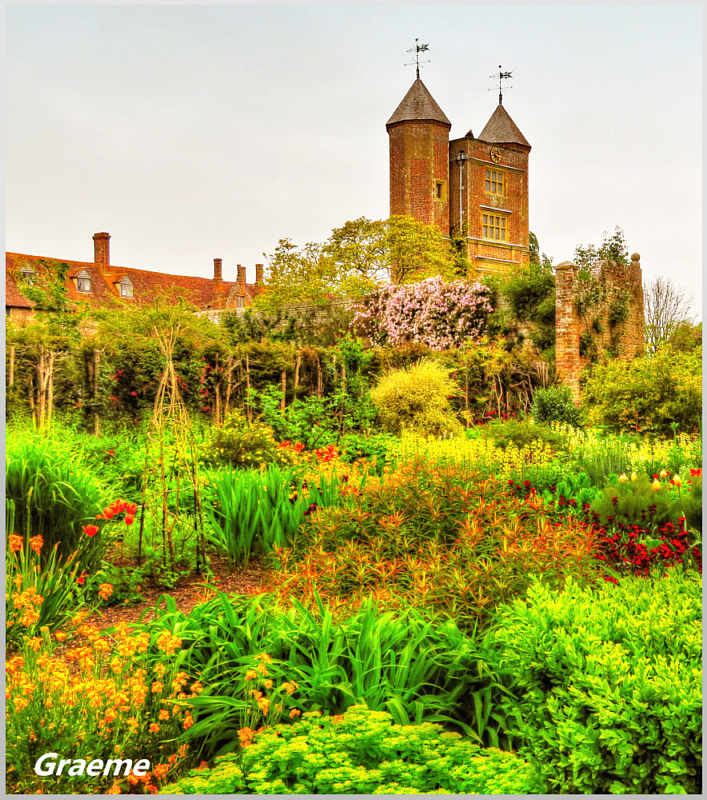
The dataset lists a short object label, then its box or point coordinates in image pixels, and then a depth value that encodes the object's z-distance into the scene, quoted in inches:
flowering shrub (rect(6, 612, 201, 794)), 96.0
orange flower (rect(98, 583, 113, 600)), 131.1
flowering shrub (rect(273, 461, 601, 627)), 127.8
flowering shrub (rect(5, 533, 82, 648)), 127.9
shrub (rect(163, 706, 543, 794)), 84.4
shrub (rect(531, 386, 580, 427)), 438.0
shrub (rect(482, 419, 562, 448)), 315.3
